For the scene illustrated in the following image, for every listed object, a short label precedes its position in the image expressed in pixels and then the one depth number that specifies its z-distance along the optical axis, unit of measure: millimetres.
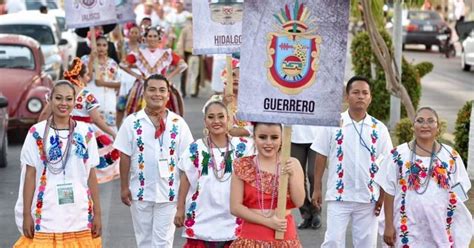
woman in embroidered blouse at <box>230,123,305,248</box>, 8539
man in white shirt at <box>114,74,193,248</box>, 10758
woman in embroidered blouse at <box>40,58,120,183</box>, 14240
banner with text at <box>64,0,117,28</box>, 18000
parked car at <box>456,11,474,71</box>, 36375
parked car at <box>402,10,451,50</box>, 47000
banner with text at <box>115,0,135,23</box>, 20302
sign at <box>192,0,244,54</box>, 12648
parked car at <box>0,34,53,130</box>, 19891
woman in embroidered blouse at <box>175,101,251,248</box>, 9789
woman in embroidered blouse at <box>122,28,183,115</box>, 17797
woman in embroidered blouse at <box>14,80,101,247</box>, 9664
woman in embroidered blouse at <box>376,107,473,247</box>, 9484
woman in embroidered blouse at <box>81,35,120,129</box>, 17797
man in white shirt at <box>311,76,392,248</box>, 10719
